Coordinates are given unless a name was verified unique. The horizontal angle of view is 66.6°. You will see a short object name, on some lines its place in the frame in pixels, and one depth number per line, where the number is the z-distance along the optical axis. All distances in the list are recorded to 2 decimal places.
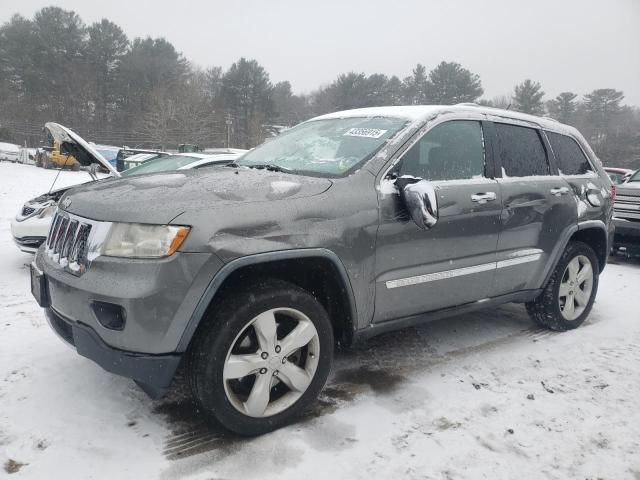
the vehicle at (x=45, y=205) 4.62
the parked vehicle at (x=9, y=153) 28.45
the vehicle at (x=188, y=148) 29.32
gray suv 2.16
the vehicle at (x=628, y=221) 7.54
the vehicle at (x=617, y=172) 15.89
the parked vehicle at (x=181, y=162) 6.45
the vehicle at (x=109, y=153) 28.55
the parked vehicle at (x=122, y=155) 22.30
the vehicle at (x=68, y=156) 4.82
